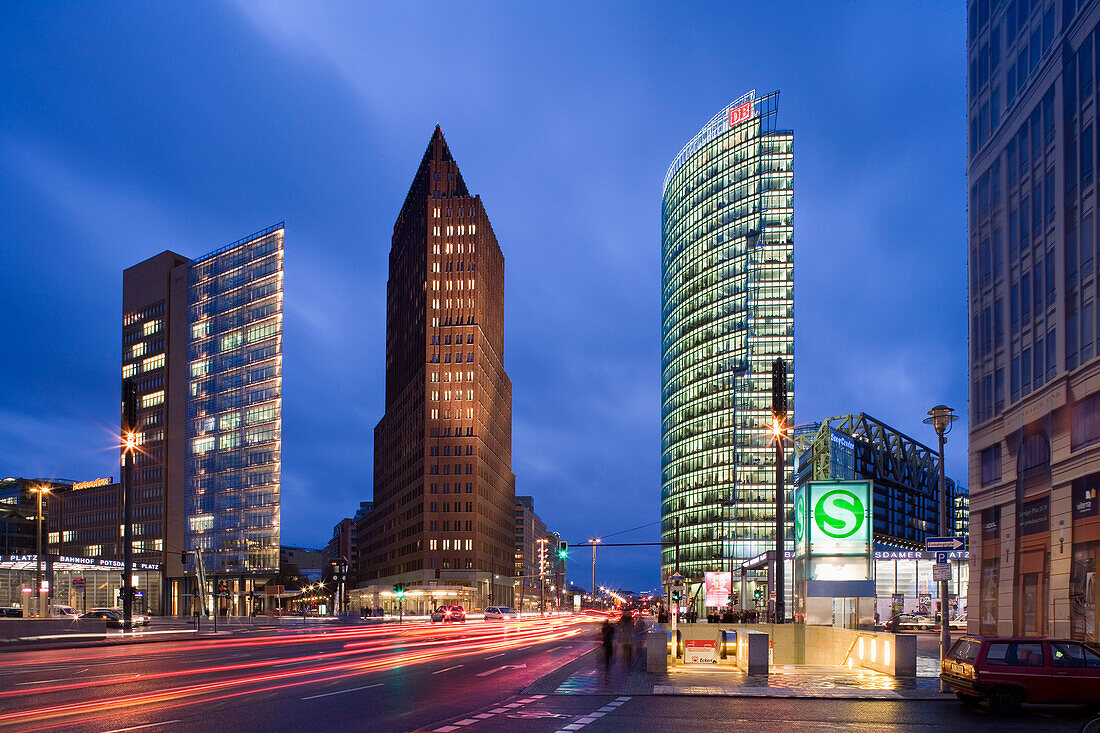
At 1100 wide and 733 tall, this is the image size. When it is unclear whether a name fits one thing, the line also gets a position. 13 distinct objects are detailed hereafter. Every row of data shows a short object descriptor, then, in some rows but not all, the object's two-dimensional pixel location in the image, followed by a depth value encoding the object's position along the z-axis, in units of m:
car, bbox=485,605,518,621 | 93.56
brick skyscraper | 145.62
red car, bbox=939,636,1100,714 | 18.64
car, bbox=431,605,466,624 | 88.21
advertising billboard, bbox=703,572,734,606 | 50.94
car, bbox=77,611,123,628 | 61.81
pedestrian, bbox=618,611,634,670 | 32.31
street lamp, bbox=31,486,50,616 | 64.06
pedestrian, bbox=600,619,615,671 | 30.27
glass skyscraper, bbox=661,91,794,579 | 157.50
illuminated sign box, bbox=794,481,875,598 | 32.22
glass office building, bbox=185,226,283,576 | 142.00
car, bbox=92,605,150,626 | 74.44
